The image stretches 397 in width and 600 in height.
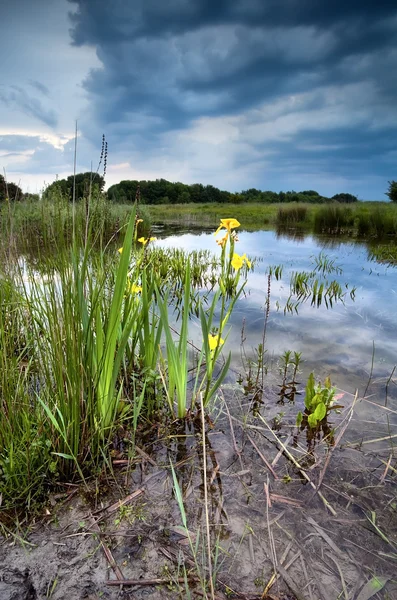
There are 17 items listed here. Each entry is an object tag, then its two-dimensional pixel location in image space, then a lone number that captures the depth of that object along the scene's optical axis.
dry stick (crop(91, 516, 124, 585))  1.18
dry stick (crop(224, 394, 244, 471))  1.81
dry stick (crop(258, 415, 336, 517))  1.53
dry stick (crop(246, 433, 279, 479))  1.72
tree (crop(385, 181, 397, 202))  28.11
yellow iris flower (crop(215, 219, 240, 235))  2.12
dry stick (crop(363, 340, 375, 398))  2.72
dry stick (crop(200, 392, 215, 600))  1.04
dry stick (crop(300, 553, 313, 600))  1.17
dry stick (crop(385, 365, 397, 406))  2.75
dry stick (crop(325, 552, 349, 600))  1.16
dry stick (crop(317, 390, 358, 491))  1.70
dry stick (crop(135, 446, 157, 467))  1.77
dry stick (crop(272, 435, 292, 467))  1.81
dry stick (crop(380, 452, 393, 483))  1.74
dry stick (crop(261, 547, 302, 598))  1.15
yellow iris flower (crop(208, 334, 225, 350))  2.11
